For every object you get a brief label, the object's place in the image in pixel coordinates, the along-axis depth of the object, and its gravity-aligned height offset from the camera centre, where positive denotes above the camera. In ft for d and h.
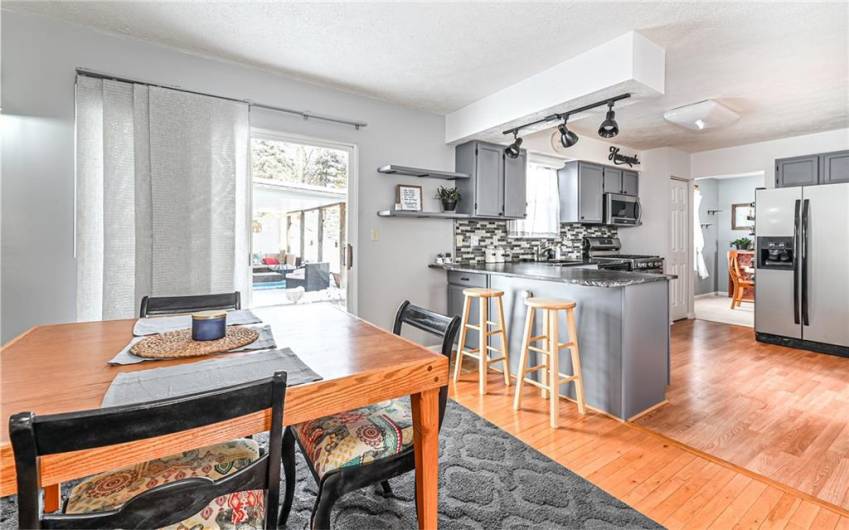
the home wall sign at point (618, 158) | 16.15 +4.23
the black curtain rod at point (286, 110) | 8.13 +3.95
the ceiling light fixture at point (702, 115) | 12.16 +4.63
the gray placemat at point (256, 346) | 4.06 -1.04
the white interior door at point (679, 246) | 18.84 +0.59
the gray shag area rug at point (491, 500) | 5.29 -3.55
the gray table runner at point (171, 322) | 5.38 -0.96
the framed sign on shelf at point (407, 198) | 12.39 +1.92
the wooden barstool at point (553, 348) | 8.18 -1.99
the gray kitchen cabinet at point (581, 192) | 16.28 +2.79
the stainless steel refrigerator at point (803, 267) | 13.17 -0.31
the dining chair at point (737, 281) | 21.94 -1.30
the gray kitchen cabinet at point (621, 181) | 17.44 +3.57
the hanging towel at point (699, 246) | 25.08 +0.80
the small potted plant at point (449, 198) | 13.06 +2.01
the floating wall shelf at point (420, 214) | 11.79 +1.37
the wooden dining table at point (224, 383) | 2.81 -1.12
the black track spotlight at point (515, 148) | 11.82 +3.38
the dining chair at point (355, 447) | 3.99 -2.11
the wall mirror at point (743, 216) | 25.53 +2.80
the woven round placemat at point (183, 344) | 4.26 -1.02
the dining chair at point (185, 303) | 6.71 -0.82
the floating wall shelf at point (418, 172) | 11.85 +2.74
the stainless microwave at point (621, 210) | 17.12 +2.19
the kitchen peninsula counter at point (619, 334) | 8.29 -1.71
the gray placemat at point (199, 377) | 3.22 -1.10
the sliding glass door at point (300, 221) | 10.55 +1.06
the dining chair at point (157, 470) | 2.29 -1.61
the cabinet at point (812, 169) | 14.26 +3.41
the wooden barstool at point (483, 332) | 9.95 -1.96
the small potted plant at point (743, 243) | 24.40 +0.95
